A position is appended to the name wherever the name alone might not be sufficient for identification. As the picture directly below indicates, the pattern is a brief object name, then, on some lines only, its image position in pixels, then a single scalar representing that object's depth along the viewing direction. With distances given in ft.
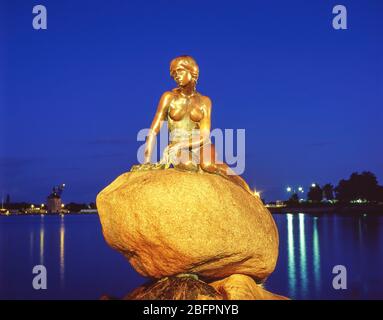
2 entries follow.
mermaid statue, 28.40
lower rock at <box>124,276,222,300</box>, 26.58
